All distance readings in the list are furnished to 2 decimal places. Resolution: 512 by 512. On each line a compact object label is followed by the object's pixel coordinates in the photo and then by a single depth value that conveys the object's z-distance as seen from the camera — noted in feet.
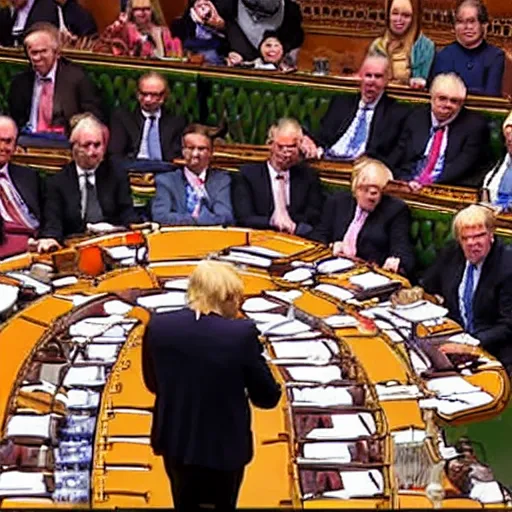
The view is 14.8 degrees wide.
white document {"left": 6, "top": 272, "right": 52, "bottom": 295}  24.97
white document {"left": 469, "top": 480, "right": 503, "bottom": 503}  21.74
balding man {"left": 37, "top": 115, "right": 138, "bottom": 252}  27.25
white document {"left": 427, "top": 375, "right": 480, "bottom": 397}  23.06
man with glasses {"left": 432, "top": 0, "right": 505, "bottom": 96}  29.17
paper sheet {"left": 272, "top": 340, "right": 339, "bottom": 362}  23.52
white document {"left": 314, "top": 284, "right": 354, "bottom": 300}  24.98
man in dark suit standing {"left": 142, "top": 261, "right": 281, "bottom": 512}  19.03
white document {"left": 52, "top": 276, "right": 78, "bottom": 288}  25.18
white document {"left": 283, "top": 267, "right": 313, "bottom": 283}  25.49
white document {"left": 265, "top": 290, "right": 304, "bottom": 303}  25.02
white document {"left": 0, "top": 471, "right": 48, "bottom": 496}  21.15
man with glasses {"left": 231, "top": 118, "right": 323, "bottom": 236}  27.63
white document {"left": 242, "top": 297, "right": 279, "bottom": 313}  24.73
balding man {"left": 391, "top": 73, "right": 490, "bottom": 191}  27.76
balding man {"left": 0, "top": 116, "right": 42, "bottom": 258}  27.30
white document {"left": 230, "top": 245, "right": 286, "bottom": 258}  26.25
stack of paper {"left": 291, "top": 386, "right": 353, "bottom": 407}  22.49
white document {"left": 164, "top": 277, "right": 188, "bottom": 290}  25.23
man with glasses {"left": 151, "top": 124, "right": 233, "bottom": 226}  27.55
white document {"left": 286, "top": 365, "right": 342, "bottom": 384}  23.00
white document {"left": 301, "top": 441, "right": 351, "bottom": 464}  21.56
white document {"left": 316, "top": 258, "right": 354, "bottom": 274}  25.82
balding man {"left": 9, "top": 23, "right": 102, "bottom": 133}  29.71
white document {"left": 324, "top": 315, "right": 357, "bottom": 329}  24.18
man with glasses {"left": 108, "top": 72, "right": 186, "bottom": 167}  29.25
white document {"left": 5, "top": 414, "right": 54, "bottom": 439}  21.91
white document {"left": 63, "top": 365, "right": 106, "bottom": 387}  22.93
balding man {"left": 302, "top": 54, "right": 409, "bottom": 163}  28.73
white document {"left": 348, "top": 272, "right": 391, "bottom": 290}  25.34
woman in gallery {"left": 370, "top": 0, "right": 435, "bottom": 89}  30.22
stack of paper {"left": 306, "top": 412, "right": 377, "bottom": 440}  21.95
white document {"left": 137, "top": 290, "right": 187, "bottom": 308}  24.63
